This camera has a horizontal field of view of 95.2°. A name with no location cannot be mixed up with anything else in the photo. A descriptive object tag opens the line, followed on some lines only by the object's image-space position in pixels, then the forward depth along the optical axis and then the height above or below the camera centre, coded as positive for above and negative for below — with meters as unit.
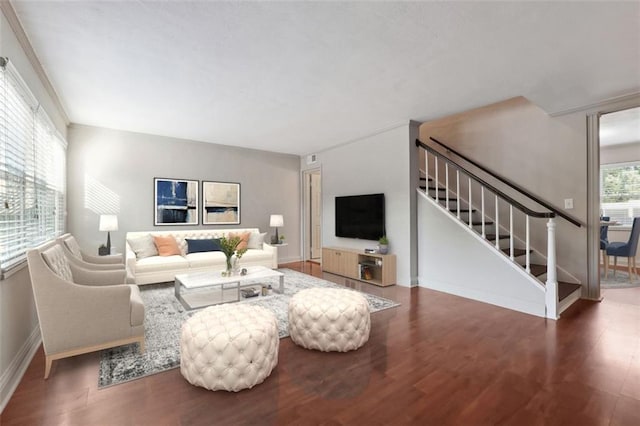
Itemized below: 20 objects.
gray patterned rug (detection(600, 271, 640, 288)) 4.55 -1.13
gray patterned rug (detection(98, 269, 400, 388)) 2.17 -1.13
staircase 3.28 -0.10
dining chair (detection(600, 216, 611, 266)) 5.03 -0.50
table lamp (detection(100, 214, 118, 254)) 4.43 -0.14
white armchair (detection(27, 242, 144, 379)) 2.04 -0.73
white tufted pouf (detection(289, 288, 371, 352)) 2.42 -0.92
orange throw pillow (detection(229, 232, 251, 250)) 5.51 -0.44
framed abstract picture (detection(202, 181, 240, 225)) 5.77 +0.23
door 7.21 -0.23
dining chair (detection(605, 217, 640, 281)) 4.84 -0.60
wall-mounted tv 4.98 -0.05
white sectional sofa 4.37 -0.74
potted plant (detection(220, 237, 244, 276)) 3.76 -0.45
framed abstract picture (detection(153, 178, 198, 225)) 5.31 +0.24
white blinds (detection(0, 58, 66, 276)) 2.08 +0.40
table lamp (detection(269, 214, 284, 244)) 6.17 -0.17
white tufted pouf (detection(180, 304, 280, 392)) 1.87 -0.91
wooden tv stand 4.65 -0.90
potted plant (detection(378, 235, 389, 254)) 4.78 -0.52
